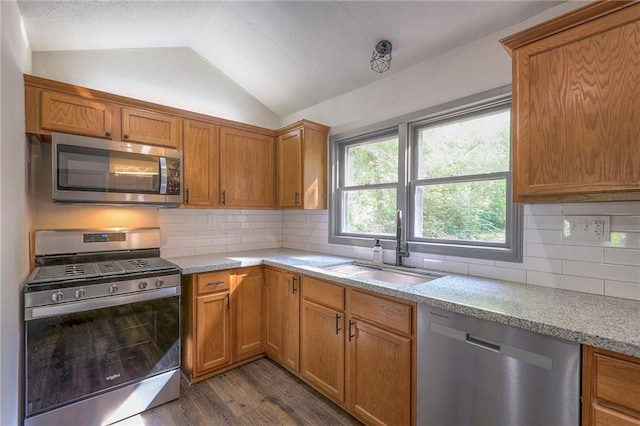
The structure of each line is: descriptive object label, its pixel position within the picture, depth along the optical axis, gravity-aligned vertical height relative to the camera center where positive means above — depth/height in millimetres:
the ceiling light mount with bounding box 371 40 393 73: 2088 +1159
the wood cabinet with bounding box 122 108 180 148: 2225 +671
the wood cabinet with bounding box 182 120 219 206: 2518 +434
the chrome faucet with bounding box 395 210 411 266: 2260 -278
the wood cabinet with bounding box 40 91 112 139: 1911 +665
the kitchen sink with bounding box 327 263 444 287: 2065 -463
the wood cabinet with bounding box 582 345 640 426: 950 -593
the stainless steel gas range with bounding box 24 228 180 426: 1648 -745
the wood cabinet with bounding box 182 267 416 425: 1631 -871
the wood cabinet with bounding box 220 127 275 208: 2764 +429
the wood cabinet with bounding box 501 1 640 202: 1159 +460
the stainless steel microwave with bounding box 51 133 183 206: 1933 +288
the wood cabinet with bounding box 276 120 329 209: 2807 +457
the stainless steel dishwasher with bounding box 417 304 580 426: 1080 -680
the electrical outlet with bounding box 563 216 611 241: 1462 -82
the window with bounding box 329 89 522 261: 1901 +230
